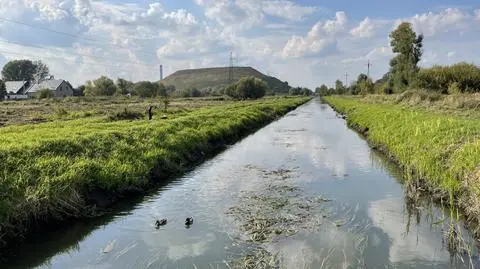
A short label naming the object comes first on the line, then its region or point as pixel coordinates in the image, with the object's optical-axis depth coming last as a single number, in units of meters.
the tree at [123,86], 118.89
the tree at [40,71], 142.12
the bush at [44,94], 85.12
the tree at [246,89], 105.25
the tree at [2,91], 91.33
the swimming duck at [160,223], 10.47
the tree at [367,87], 93.94
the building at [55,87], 106.38
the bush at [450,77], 50.66
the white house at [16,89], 104.81
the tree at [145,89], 106.74
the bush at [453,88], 44.53
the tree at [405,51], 69.94
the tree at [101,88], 111.00
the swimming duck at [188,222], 10.48
